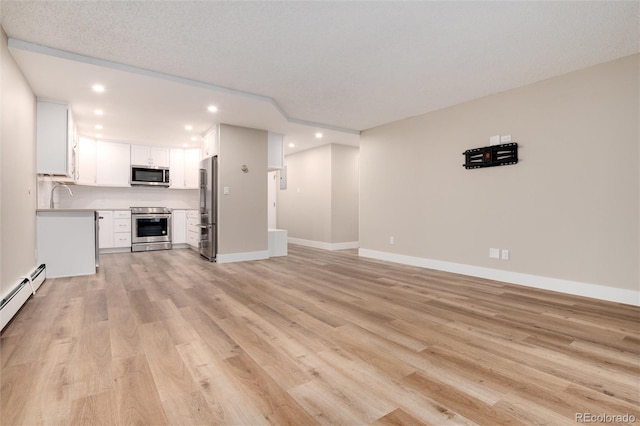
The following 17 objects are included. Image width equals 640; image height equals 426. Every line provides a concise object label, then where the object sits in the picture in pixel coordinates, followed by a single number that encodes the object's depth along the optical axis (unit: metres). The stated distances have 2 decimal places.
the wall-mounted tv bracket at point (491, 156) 3.85
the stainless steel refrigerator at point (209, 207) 5.26
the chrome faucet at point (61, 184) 5.91
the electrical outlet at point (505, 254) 3.93
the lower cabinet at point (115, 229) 6.25
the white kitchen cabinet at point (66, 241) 3.94
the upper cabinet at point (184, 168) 7.18
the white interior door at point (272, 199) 8.75
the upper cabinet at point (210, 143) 5.35
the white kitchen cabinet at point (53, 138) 3.98
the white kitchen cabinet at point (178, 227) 6.95
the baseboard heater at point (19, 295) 2.38
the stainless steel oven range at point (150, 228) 6.50
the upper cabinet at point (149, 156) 6.75
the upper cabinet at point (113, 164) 6.42
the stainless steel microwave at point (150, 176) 6.71
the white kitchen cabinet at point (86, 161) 6.12
